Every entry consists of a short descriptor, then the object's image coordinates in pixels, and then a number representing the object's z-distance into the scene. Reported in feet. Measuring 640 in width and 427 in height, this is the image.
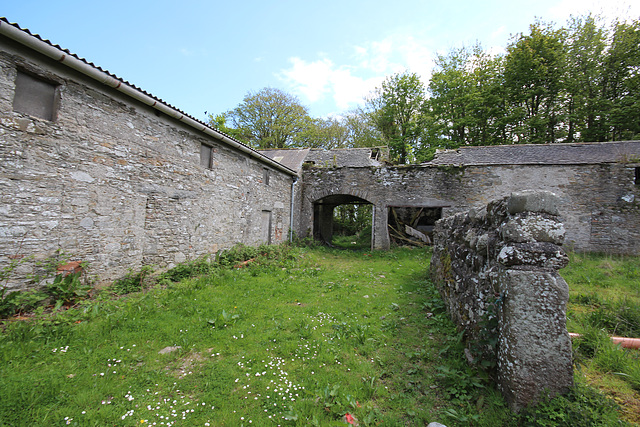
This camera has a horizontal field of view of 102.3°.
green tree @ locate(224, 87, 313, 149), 80.43
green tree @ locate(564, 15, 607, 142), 59.11
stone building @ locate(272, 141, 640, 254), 36.01
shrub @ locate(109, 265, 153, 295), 17.13
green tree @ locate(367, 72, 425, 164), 78.07
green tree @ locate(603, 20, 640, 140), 54.49
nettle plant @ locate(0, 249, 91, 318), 12.46
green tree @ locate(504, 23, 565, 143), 62.54
